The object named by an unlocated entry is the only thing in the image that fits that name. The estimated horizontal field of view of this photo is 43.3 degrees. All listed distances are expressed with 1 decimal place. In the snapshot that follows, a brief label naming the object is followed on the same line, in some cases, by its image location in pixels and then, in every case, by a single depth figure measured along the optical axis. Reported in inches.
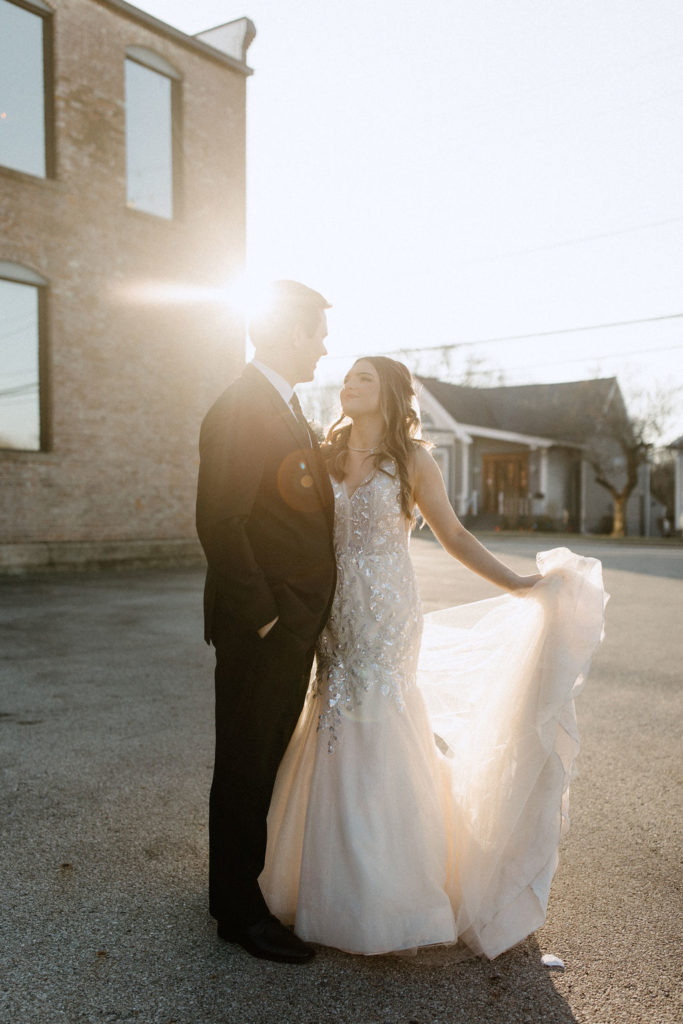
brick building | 556.7
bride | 107.7
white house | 1428.4
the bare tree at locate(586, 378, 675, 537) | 1373.0
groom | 106.7
